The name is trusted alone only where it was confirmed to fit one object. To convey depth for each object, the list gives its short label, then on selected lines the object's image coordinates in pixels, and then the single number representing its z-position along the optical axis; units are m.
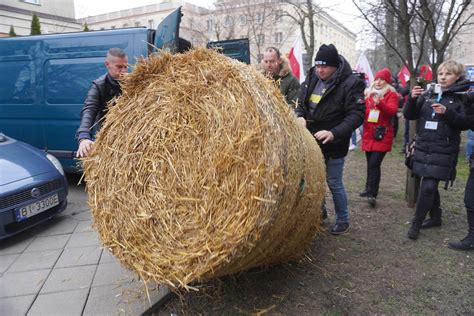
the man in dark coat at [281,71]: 3.96
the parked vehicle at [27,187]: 3.69
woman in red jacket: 4.59
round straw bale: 1.88
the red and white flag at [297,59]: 8.77
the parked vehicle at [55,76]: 5.27
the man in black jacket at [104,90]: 3.28
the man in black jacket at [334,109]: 3.33
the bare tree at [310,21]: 17.04
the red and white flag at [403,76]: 11.64
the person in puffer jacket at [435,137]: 3.41
